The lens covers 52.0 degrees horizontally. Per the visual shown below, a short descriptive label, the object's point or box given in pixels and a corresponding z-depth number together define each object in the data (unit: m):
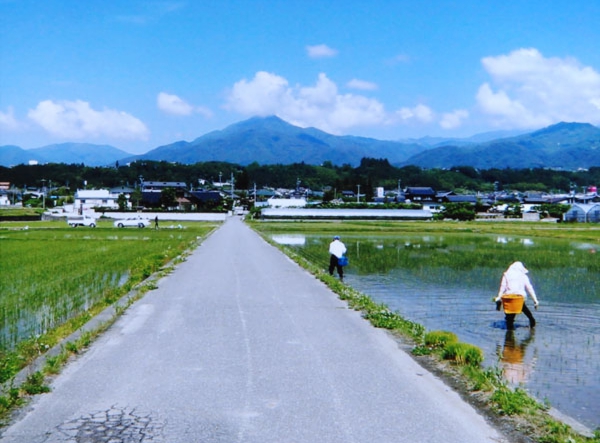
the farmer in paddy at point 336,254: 17.92
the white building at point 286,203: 104.46
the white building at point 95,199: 104.81
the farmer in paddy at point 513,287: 10.45
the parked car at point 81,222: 56.69
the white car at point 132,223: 56.94
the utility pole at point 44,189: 102.15
